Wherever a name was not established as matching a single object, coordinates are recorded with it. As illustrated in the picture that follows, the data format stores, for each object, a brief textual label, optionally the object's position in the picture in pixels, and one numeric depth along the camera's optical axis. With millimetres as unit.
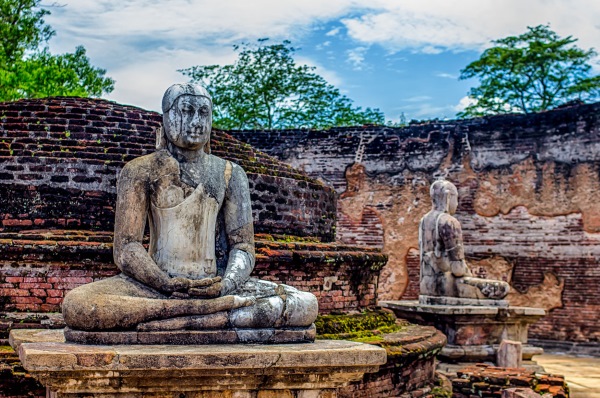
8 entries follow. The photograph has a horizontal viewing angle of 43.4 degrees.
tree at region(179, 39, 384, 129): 22125
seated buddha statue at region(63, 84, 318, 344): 3539
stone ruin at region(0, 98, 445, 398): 5992
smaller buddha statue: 8945
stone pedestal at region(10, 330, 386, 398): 3174
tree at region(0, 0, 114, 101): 16609
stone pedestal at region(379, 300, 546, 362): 8594
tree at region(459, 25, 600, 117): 19469
